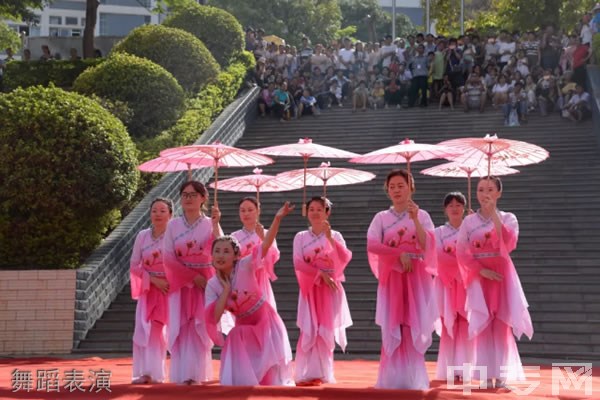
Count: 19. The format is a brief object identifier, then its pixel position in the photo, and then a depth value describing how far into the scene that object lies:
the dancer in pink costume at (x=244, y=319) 9.69
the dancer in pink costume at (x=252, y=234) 11.64
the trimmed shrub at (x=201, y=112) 20.56
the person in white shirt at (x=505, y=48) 24.64
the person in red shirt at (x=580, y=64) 22.80
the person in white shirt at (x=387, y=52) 25.94
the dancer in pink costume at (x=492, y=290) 10.73
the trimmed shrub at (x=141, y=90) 21.64
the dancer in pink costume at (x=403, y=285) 10.36
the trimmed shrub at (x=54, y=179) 15.68
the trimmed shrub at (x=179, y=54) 23.70
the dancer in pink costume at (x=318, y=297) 11.61
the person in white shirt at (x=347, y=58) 26.11
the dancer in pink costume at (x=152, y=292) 11.33
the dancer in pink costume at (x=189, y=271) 10.84
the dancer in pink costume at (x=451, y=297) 11.84
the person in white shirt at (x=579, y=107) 21.50
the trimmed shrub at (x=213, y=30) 26.00
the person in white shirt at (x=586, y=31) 23.84
